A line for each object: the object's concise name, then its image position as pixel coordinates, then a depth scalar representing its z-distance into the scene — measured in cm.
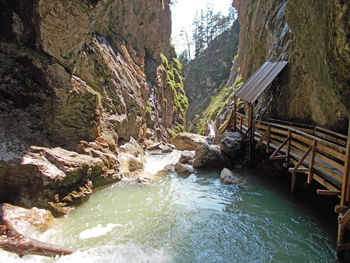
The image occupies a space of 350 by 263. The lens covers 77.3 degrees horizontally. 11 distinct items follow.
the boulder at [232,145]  1402
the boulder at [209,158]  1371
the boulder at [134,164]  1362
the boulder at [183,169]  1331
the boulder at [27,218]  621
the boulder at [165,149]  1971
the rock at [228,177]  1096
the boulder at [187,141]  2119
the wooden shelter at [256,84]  1188
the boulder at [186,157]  1538
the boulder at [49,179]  701
